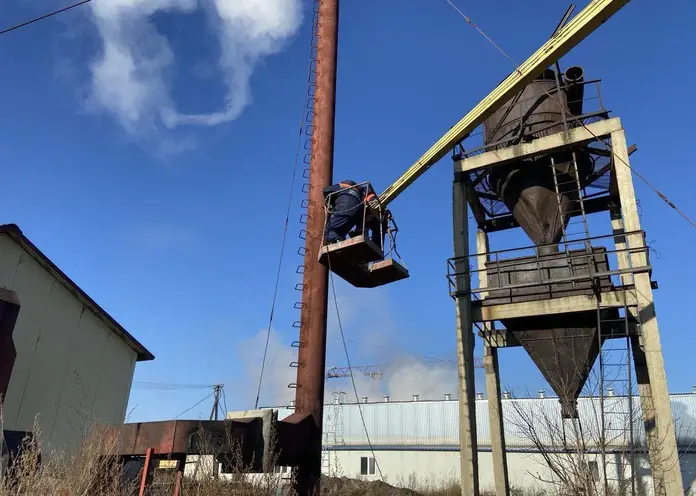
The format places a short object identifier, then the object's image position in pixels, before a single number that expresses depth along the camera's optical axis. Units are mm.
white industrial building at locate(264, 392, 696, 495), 29594
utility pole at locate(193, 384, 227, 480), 41809
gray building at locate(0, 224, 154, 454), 12930
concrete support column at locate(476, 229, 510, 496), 12242
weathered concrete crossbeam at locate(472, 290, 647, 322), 10914
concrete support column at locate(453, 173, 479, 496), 11305
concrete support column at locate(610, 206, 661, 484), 9879
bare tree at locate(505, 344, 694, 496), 8883
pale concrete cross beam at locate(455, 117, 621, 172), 12375
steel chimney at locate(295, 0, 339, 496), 8492
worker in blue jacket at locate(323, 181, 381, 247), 9227
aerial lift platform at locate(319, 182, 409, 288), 8867
